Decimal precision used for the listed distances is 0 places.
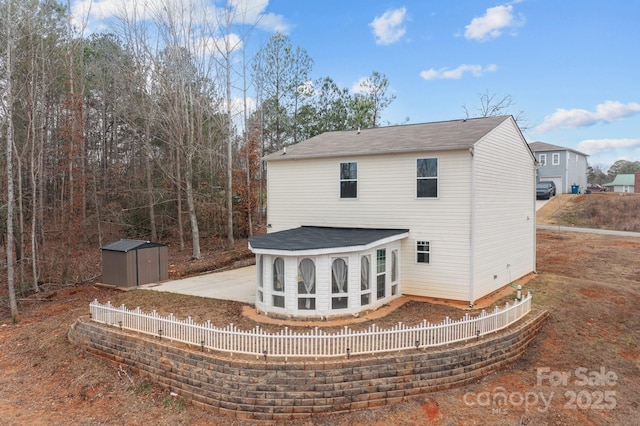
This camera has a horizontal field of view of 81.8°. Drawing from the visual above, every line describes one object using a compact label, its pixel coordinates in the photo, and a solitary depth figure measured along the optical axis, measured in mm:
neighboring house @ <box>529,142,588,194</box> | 39031
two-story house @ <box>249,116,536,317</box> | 11070
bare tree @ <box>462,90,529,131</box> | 32750
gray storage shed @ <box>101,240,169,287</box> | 15109
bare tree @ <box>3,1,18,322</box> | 12617
